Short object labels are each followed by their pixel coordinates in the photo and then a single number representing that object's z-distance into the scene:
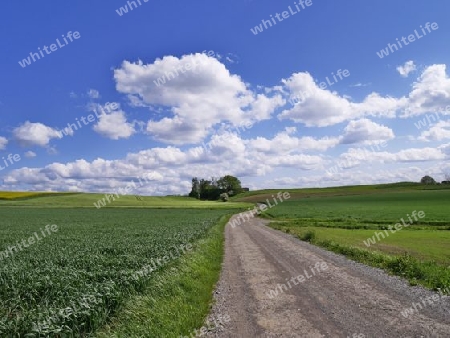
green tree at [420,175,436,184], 191.84
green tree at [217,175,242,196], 188.01
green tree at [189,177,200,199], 193.00
